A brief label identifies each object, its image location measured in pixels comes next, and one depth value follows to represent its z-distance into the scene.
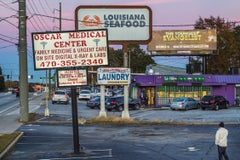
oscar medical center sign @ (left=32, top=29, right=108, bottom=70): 17.97
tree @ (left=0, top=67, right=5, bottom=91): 159.32
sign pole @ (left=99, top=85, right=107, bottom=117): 34.78
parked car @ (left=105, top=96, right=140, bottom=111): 48.97
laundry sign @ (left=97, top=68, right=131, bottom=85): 34.28
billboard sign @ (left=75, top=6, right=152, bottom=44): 36.03
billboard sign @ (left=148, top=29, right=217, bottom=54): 67.25
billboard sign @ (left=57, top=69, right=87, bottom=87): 18.14
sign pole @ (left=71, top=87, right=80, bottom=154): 17.89
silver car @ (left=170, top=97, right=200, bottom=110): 52.19
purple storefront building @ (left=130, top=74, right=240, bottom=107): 59.41
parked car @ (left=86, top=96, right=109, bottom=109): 53.06
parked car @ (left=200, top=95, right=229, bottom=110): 51.66
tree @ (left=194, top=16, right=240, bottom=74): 76.69
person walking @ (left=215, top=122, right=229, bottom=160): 14.98
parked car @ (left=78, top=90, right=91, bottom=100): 74.38
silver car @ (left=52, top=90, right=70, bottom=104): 60.50
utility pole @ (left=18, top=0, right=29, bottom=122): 33.66
